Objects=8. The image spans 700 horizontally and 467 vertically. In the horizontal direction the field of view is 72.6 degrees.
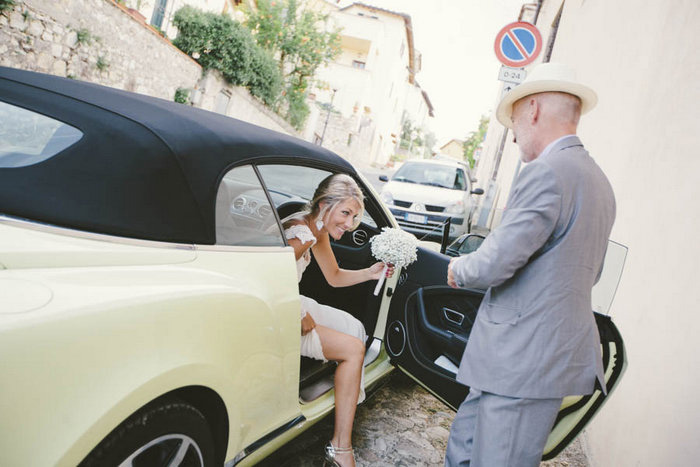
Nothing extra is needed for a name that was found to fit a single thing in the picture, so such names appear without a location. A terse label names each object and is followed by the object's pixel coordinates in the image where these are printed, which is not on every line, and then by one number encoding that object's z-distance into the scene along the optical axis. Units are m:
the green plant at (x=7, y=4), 7.34
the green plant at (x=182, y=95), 14.03
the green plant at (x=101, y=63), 10.02
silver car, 8.66
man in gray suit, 1.59
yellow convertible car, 1.11
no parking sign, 5.80
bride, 2.36
